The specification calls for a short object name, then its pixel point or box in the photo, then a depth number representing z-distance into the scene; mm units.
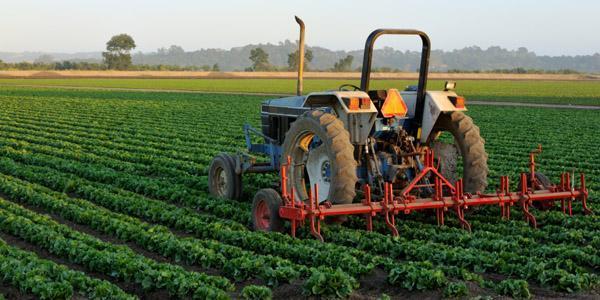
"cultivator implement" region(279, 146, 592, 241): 8656
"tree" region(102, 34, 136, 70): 146625
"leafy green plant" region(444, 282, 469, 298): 6566
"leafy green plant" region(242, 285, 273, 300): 6684
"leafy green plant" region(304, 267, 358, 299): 6684
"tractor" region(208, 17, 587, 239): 8859
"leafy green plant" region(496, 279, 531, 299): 6617
